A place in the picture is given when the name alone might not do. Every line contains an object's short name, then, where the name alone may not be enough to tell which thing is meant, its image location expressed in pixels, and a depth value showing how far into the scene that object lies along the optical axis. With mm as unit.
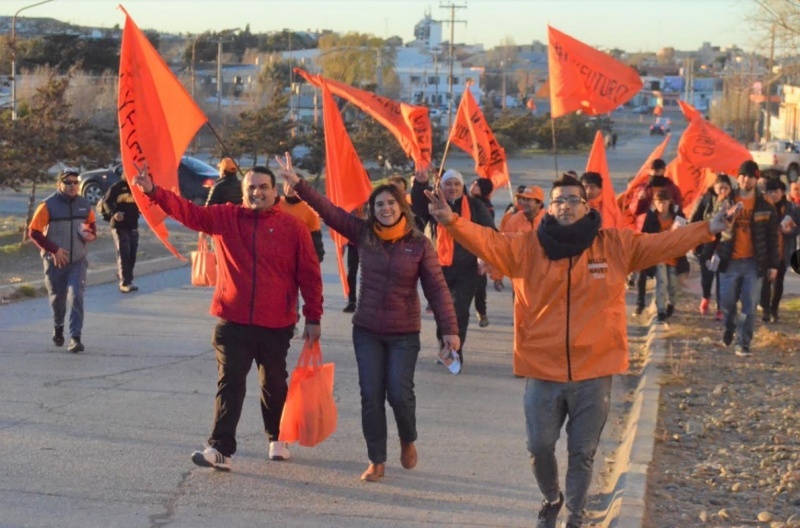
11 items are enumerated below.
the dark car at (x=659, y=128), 99988
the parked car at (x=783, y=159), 47000
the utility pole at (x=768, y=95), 21430
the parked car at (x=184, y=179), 30359
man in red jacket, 7289
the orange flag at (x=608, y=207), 13352
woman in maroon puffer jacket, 7258
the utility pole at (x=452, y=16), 76731
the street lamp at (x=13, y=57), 23528
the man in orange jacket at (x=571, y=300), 5797
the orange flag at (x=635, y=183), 15954
